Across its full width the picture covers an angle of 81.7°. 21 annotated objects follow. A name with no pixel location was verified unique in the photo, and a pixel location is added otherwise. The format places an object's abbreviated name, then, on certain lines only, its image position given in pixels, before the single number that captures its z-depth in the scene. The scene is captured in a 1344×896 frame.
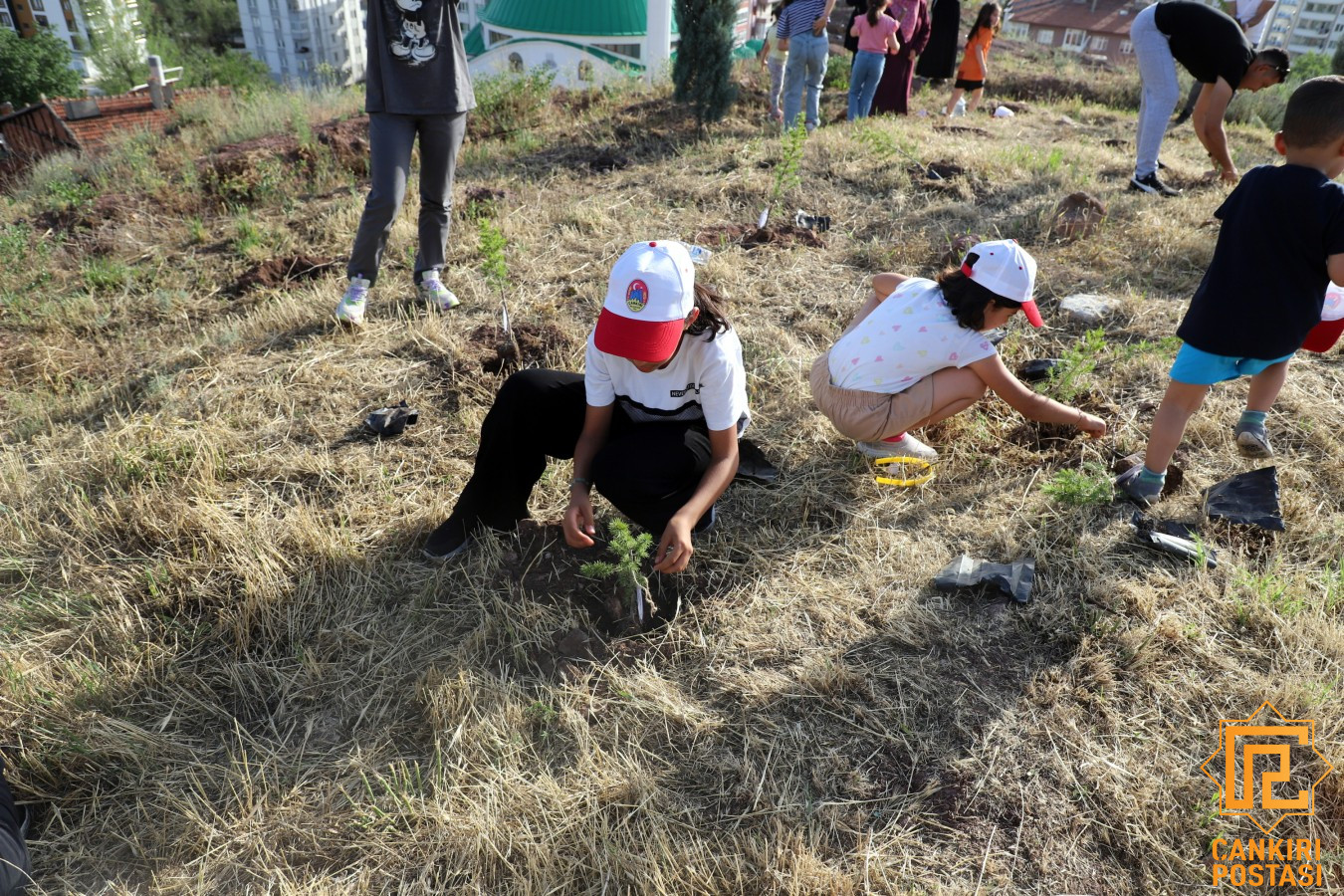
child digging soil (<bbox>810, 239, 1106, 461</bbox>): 2.66
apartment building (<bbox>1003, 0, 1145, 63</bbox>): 53.41
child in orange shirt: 8.50
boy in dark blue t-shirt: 2.38
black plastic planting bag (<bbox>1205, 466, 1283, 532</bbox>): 2.63
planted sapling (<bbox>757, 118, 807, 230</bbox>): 5.23
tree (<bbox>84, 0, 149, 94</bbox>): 30.17
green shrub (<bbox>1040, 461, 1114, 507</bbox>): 2.70
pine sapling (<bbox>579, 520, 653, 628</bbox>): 2.25
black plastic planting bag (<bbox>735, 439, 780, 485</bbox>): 2.96
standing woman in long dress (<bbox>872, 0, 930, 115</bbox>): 8.83
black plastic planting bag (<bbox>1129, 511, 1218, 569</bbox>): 2.51
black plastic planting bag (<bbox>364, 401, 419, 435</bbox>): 3.28
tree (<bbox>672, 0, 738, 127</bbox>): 8.20
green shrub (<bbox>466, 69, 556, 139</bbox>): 8.19
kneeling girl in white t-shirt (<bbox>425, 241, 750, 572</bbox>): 2.11
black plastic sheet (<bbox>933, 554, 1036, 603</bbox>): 2.42
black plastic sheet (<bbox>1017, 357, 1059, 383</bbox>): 3.47
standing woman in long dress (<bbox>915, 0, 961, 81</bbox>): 9.27
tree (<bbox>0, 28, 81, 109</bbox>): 30.20
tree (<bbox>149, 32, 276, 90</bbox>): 30.61
